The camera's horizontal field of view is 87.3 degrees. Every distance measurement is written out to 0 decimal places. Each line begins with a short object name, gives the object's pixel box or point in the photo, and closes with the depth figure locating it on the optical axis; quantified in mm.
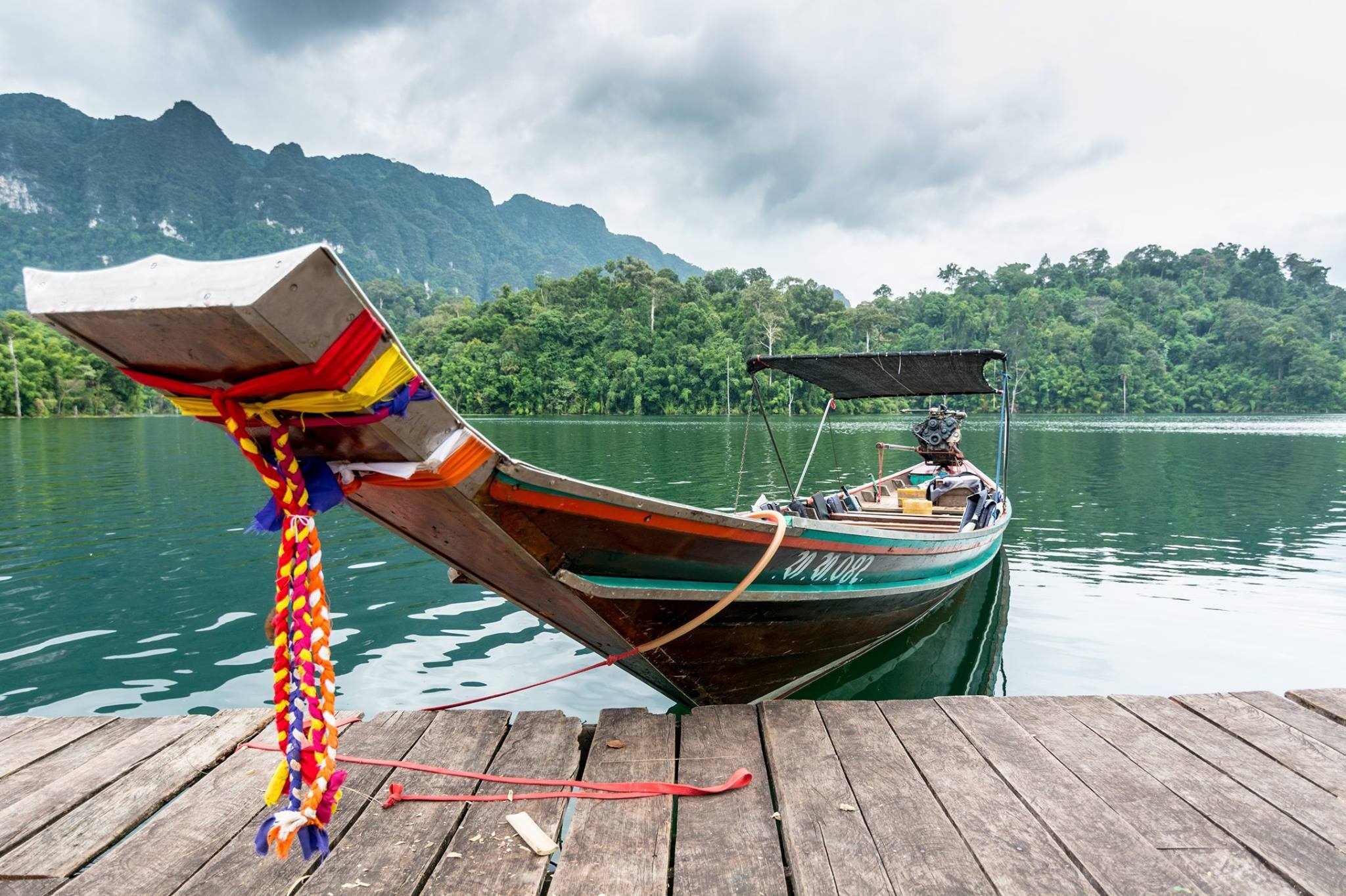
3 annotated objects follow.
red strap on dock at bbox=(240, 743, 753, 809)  2494
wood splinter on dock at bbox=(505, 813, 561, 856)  2178
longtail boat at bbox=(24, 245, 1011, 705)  1399
